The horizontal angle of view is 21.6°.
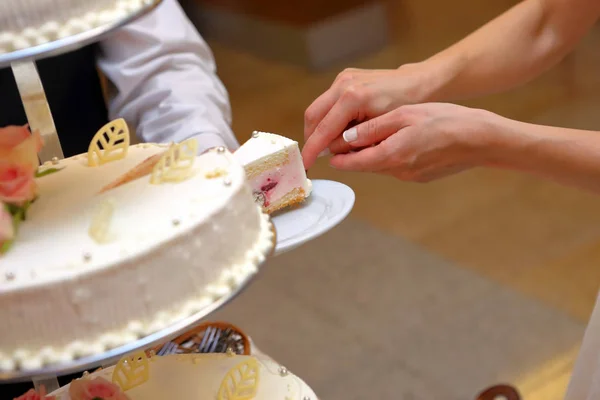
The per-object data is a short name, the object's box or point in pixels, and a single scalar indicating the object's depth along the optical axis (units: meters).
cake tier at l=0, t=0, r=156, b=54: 1.05
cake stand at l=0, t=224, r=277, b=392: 1.06
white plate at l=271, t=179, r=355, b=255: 1.26
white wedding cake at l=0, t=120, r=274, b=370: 1.06
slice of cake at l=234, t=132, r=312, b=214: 1.38
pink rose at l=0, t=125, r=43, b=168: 1.10
